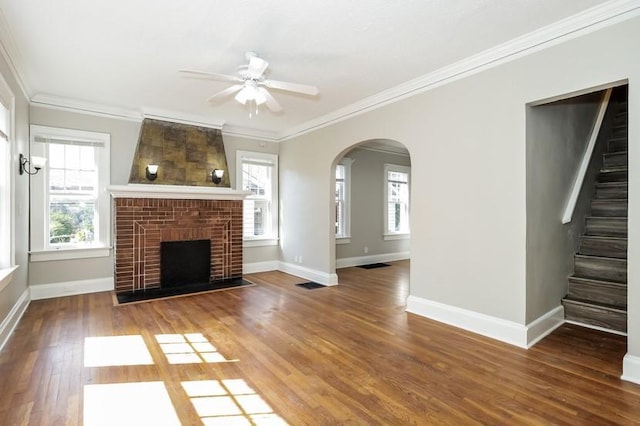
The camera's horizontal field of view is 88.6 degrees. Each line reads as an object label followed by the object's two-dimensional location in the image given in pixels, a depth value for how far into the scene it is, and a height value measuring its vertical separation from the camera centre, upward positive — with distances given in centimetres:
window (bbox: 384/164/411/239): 785 +26
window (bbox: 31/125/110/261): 454 +30
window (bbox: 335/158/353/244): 713 +25
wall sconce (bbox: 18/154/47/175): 383 +59
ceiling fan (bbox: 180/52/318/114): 292 +121
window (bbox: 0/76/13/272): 322 +33
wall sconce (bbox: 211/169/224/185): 566 +63
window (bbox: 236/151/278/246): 636 +33
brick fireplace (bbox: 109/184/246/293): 488 -24
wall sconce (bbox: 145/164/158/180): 505 +63
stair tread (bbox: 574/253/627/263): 360 -53
